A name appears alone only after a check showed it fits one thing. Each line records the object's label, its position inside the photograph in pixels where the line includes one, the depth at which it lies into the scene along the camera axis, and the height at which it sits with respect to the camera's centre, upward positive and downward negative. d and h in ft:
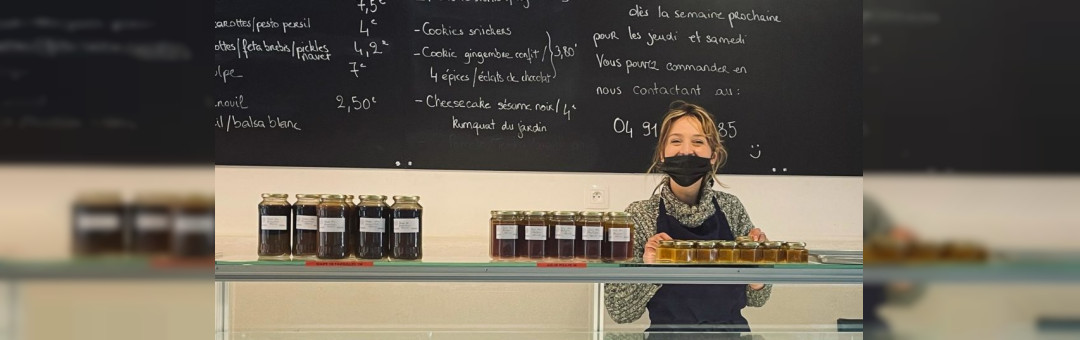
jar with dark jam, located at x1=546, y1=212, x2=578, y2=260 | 8.88 -0.59
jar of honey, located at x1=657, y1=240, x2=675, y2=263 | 8.61 -0.72
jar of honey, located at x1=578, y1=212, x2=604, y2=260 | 8.84 -0.58
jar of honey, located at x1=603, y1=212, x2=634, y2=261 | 8.83 -0.61
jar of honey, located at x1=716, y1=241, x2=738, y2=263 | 8.63 -0.72
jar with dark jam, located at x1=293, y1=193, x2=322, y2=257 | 8.41 -0.52
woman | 12.50 -0.53
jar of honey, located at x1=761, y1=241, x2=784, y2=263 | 8.61 -0.71
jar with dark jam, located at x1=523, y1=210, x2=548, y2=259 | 8.81 -0.59
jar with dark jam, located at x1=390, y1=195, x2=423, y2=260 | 8.51 -0.55
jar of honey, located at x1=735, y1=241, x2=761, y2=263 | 8.68 -0.72
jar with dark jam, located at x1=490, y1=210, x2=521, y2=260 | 8.76 -0.57
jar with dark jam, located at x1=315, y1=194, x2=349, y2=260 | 8.43 -0.53
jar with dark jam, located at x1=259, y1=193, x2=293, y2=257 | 8.36 -0.50
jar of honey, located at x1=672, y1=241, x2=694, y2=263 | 8.59 -0.72
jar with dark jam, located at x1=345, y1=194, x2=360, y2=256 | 8.63 -0.51
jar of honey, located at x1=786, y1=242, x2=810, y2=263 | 8.59 -0.72
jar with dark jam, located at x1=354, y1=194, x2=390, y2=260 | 8.55 -0.53
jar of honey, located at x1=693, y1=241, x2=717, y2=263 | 8.70 -0.73
